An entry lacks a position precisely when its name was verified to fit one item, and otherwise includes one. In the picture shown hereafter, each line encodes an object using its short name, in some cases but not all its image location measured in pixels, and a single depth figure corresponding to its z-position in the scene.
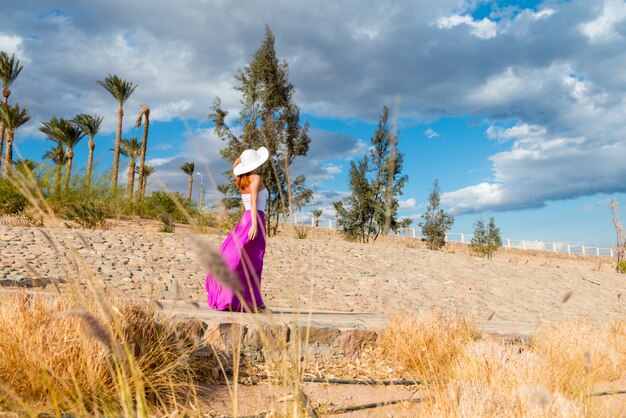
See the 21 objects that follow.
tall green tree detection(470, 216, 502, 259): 28.82
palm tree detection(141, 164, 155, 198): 36.68
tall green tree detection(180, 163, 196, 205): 43.66
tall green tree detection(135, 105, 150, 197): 27.34
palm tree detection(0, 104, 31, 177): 27.30
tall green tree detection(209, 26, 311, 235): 22.34
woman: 5.59
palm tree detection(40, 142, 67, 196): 37.40
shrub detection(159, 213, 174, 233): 15.35
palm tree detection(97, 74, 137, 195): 27.59
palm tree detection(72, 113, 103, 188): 30.36
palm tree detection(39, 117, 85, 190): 29.89
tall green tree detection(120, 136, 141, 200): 31.90
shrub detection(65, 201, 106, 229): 14.92
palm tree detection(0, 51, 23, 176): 27.17
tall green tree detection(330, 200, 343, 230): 24.42
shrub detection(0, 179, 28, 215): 16.41
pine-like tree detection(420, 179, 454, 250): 25.97
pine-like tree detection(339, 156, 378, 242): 23.31
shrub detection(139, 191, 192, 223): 19.88
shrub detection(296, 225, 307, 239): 17.40
